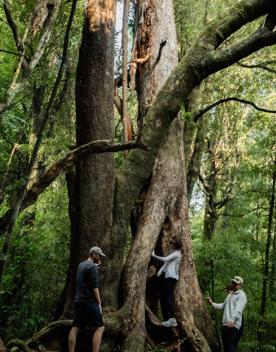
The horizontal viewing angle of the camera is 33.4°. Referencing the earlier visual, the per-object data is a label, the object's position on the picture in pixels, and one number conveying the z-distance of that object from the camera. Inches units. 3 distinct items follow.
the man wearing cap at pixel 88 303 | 239.0
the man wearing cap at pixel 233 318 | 300.5
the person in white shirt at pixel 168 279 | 310.3
